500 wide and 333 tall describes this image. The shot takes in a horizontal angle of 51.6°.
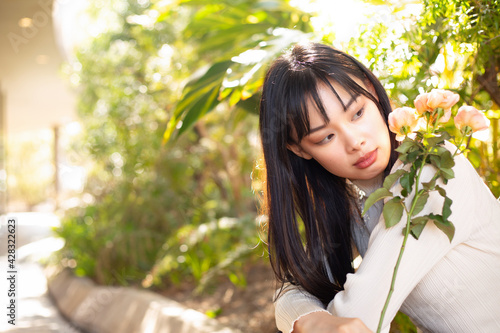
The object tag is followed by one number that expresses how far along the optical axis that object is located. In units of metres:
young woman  0.99
